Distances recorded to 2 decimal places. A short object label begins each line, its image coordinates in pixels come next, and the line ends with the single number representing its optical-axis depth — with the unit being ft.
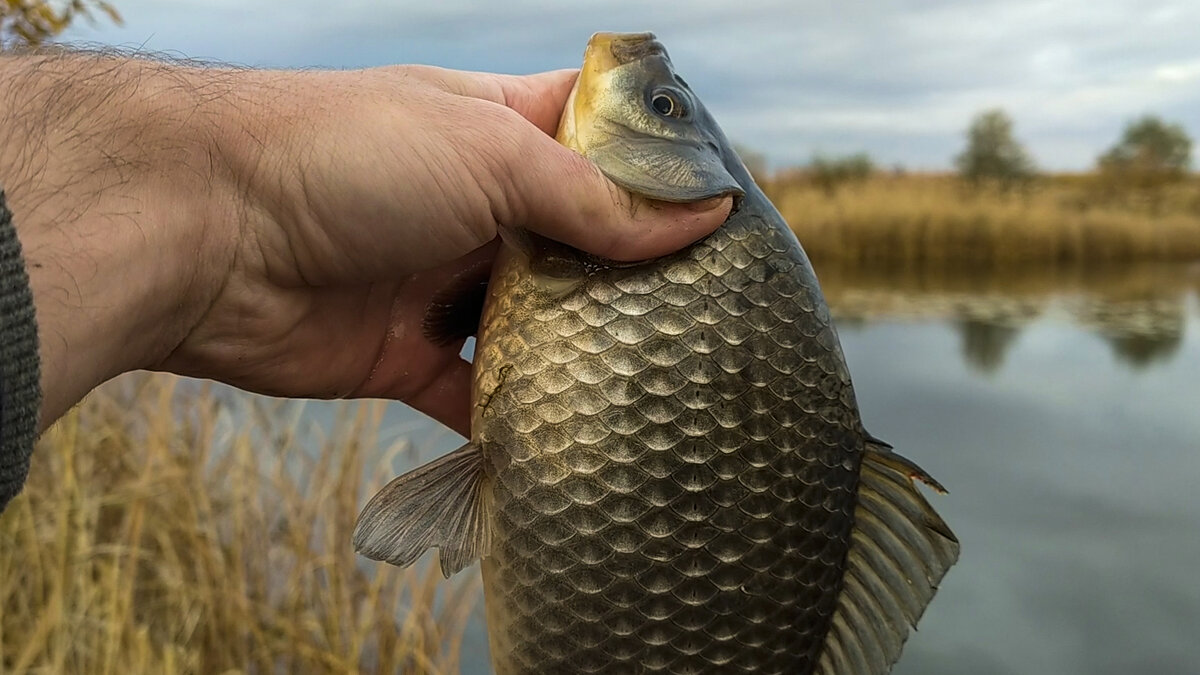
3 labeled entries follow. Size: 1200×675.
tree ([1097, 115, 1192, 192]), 100.07
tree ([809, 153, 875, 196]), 76.72
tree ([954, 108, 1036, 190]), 93.50
